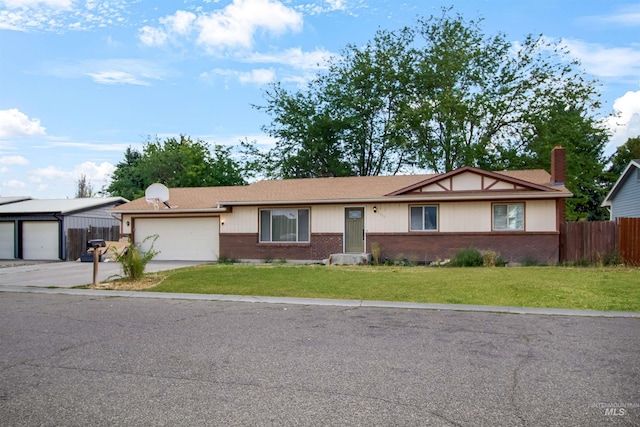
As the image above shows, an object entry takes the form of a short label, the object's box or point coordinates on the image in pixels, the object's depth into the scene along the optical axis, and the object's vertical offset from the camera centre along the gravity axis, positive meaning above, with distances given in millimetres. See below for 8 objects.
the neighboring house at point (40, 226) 26938 +289
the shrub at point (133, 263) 14672 -893
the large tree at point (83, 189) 63406 +5157
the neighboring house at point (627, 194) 25875 +1861
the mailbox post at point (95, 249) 14344 -501
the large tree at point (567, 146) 31531 +5173
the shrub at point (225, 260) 22797 -1283
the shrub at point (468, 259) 19344 -1085
